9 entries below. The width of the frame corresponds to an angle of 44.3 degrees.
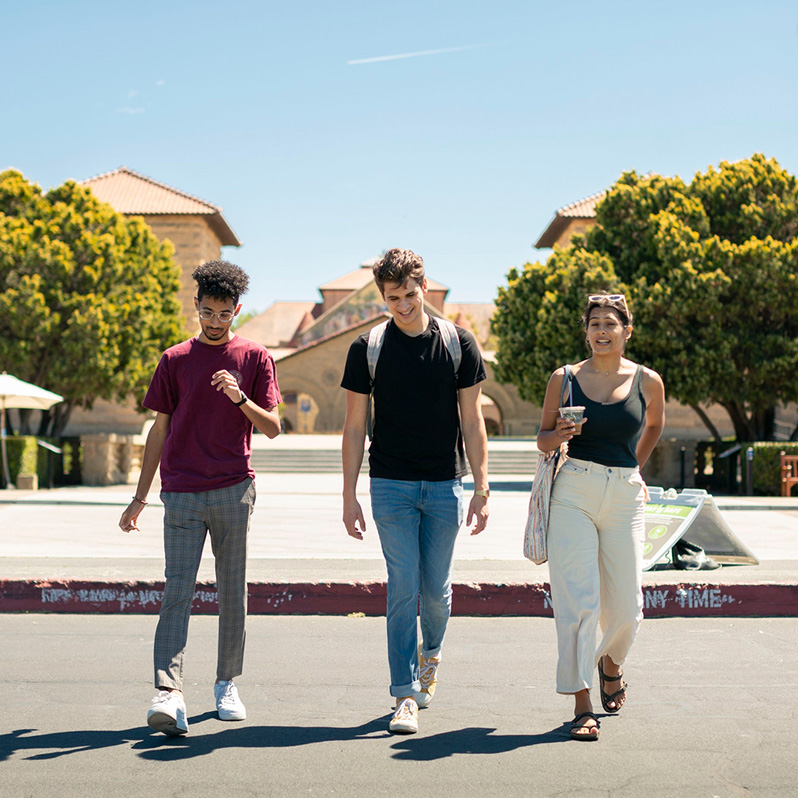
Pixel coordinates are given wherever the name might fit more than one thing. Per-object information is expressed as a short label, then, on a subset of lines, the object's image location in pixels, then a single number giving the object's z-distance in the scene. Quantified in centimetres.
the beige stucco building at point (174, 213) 4819
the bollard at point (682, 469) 2629
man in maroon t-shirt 424
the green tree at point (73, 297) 2528
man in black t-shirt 426
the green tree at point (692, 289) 2356
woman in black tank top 418
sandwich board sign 775
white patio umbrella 2125
